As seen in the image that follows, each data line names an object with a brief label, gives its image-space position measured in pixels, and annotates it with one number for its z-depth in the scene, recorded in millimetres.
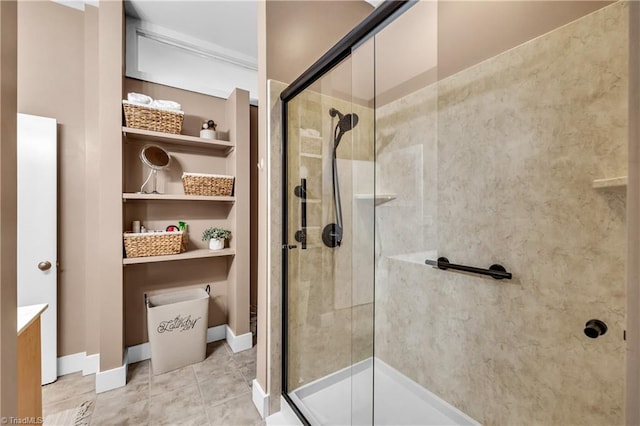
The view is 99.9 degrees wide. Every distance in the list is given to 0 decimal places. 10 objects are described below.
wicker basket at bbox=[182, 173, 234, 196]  2249
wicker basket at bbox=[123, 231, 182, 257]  1982
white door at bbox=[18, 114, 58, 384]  1840
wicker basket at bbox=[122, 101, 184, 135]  1975
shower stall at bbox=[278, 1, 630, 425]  1039
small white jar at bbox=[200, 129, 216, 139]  2348
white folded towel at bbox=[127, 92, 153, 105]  1982
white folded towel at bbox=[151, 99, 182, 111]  2092
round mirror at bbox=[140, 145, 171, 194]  2121
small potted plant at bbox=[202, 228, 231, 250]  2430
